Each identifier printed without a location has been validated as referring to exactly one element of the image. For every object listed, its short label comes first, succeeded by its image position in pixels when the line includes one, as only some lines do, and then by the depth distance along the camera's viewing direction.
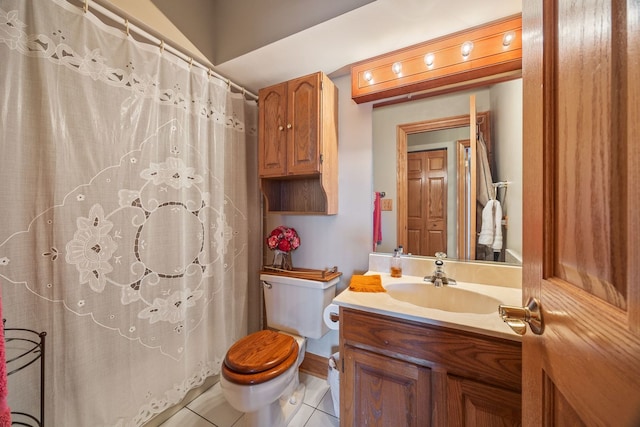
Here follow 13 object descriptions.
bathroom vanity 0.75
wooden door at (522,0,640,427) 0.27
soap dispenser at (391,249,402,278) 1.33
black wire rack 0.81
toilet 1.05
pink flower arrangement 1.58
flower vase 1.65
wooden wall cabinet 1.39
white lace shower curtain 0.84
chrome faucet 1.17
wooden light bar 1.06
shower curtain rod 1.01
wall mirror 1.14
